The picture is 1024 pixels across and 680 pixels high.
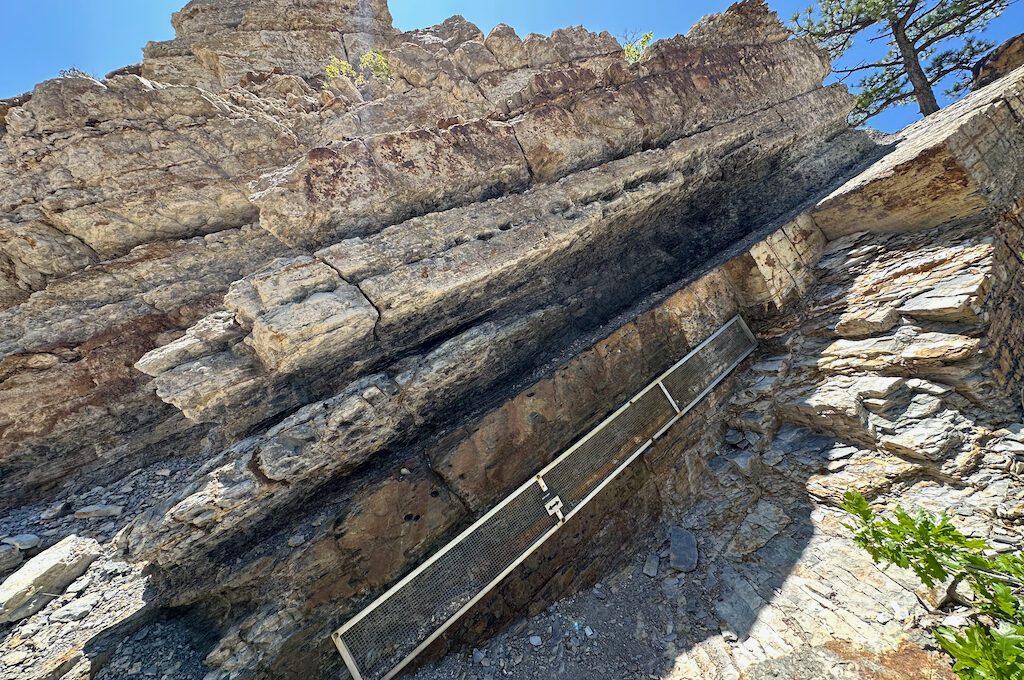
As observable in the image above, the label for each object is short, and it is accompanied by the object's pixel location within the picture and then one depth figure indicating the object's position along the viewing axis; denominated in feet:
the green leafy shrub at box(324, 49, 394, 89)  47.96
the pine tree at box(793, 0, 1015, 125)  42.39
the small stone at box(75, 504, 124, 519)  20.76
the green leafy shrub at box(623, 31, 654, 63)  51.42
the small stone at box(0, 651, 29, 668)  14.37
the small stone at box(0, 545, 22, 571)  18.45
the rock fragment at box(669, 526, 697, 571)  17.21
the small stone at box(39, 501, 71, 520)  21.08
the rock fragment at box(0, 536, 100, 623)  15.88
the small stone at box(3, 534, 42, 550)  19.26
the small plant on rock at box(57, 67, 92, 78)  26.78
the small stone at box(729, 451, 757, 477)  18.99
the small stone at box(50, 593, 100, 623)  15.71
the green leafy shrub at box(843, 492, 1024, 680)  7.69
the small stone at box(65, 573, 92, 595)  16.66
